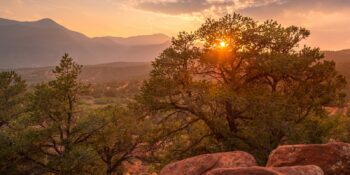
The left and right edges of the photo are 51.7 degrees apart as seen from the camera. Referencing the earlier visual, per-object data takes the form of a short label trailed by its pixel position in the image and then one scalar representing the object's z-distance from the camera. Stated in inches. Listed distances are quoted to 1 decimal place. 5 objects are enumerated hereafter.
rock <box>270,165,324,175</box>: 420.8
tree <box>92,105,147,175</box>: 1148.5
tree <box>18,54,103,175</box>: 1000.9
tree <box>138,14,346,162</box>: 908.0
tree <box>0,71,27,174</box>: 1011.9
